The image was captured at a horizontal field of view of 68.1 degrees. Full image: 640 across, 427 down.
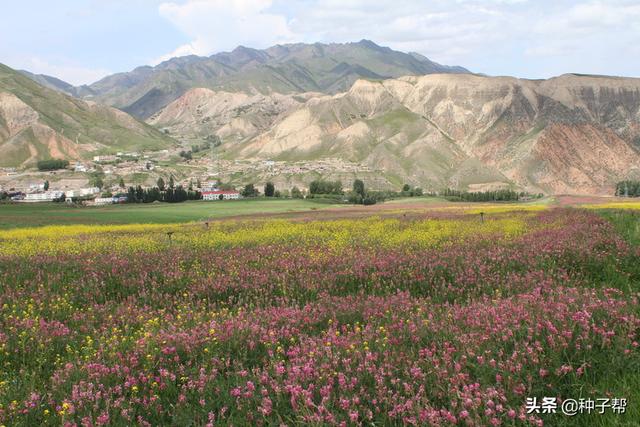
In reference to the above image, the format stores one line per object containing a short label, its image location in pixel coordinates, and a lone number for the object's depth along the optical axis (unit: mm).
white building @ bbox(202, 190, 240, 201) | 149625
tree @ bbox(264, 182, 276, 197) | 151875
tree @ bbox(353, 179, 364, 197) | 150225
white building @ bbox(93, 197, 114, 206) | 127375
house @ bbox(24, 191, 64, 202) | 168250
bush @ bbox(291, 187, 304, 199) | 143125
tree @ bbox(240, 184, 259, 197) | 156500
